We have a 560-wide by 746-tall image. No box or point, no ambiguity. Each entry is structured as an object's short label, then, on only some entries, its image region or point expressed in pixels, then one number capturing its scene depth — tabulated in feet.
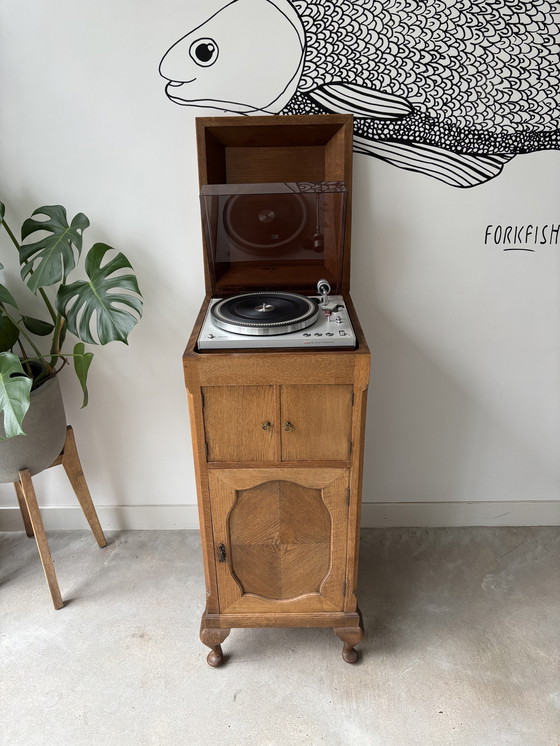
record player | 4.01
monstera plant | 4.22
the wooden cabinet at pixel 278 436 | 3.97
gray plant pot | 4.93
